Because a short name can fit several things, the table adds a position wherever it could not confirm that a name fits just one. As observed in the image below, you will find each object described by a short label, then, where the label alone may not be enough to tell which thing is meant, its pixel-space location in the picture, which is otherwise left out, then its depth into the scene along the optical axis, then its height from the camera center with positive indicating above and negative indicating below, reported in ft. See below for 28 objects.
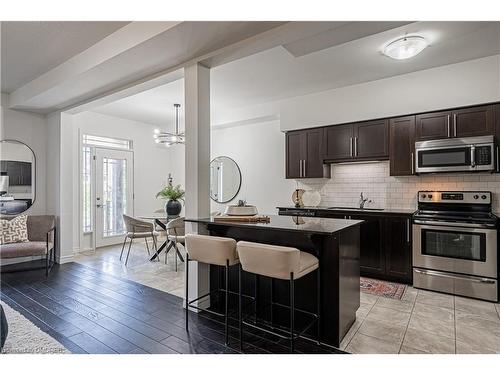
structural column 9.84 +1.07
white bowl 9.92 -0.80
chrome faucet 14.76 -0.71
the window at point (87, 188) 18.98 +0.00
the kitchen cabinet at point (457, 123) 11.25 +2.58
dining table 15.78 -1.82
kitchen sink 14.05 -1.06
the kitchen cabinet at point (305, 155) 15.53 +1.79
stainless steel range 10.53 -2.21
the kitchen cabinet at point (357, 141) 13.58 +2.25
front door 19.83 -0.37
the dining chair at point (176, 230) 14.60 -2.18
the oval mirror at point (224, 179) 20.40 +0.61
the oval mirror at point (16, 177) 15.44 +0.62
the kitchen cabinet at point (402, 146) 12.79 +1.84
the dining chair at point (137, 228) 15.85 -2.21
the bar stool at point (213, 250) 7.92 -1.76
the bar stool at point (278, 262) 6.75 -1.83
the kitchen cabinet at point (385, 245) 12.26 -2.54
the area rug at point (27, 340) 7.29 -4.07
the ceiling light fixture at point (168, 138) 16.53 +2.99
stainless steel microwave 11.02 +1.28
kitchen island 7.58 -2.39
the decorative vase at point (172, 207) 16.02 -1.08
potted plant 15.96 -0.69
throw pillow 14.21 -2.10
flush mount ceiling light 9.46 +4.70
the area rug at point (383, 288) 11.27 -4.15
